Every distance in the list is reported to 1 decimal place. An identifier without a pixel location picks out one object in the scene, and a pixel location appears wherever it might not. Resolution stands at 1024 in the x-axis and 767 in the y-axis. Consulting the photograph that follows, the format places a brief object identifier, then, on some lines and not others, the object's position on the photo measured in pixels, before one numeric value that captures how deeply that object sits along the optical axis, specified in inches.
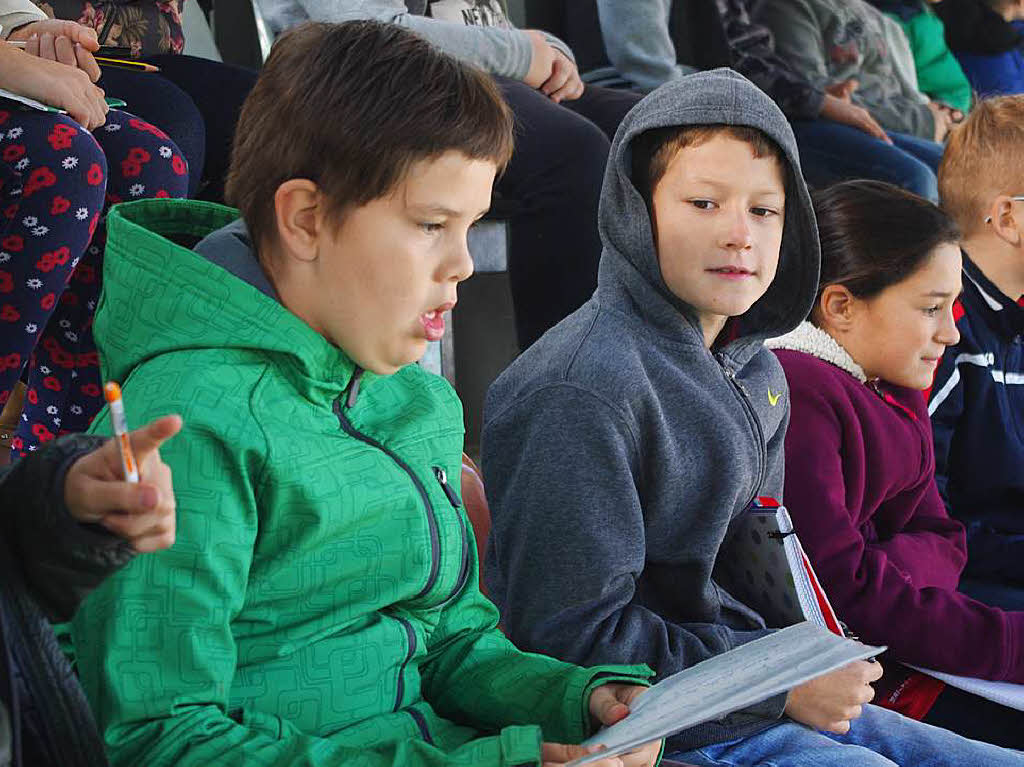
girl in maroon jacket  135.8
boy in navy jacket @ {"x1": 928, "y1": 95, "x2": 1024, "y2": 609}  151.7
